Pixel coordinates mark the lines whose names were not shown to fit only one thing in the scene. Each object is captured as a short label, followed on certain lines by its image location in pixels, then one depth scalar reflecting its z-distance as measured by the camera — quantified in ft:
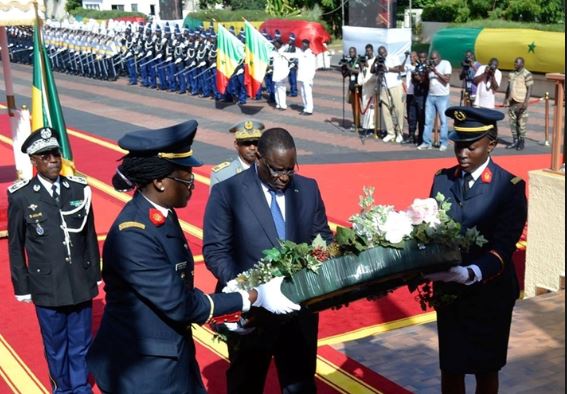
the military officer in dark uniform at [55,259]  17.57
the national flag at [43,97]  28.40
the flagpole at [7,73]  34.73
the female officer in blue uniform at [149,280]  11.45
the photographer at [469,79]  51.00
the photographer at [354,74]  54.47
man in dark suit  14.64
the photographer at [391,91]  51.55
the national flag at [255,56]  66.44
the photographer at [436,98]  47.80
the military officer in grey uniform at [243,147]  19.34
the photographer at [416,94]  49.03
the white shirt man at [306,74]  64.39
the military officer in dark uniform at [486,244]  14.46
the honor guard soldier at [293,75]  73.10
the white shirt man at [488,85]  49.52
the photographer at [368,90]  53.36
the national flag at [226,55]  69.10
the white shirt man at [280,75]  68.03
